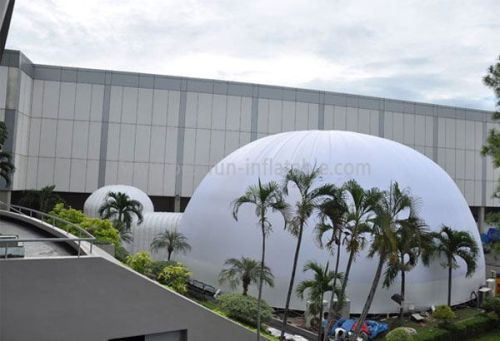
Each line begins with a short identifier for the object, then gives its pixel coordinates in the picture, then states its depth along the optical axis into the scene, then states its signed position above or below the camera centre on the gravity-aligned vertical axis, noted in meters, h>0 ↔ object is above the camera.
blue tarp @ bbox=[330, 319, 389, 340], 18.19 -5.00
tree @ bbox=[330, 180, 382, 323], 14.57 -0.03
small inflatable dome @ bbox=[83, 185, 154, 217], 35.88 -0.22
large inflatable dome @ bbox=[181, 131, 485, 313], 21.61 -0.24
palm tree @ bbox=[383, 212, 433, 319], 16.02 -1.60
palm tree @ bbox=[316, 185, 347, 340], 15.03 -0.19
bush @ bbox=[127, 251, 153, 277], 18.52 -2.76
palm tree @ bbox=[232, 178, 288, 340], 15.09 +0.07
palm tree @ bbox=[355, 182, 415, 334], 14.28 -0.65
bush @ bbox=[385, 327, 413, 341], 16.00 -4.58
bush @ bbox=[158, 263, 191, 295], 17.02 -3.05
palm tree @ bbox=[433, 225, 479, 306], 22.20 -1.85
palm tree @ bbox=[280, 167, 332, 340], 15.05 +0.24
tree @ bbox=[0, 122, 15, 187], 35.75 +1.98
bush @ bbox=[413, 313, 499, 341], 18.16 -5.11
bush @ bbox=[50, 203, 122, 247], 20.89 -1.56
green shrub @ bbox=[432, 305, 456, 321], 19.31 -4.47
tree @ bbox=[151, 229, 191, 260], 26.39 -2.69
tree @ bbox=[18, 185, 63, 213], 38.16 -0.66
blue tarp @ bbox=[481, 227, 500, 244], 24.25 -1.39
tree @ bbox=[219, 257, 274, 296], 19.27 -3.11
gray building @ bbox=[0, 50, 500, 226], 44.41 +8.10
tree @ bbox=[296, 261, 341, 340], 15.83 -2.87
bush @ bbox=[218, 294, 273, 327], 15.76 -3.83
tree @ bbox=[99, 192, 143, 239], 31.39 -1.00
